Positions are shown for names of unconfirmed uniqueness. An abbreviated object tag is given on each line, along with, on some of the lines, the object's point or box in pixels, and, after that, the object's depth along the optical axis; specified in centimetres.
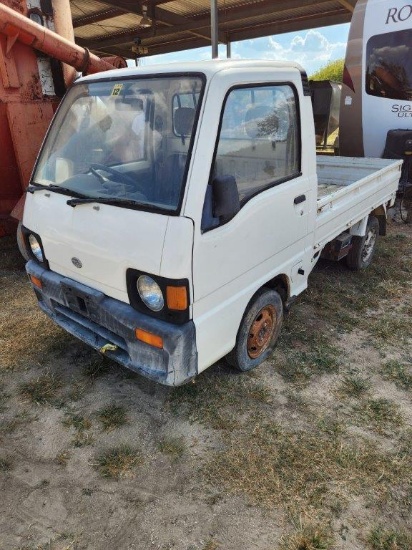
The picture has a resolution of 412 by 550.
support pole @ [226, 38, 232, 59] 1535
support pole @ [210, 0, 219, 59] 912
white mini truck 217
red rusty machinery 434
